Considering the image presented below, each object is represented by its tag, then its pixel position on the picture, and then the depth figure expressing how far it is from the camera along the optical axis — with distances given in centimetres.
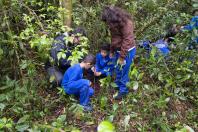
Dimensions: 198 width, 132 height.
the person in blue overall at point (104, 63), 489
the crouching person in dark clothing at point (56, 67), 426
